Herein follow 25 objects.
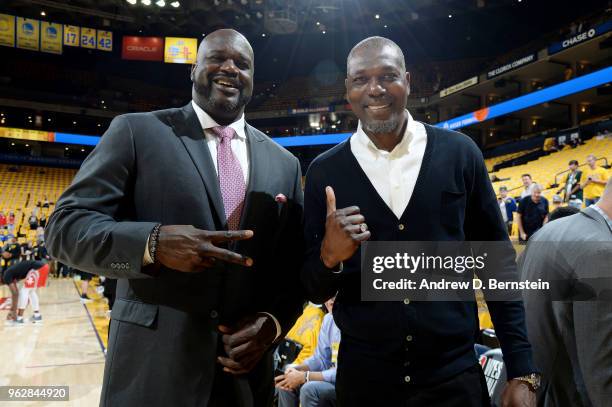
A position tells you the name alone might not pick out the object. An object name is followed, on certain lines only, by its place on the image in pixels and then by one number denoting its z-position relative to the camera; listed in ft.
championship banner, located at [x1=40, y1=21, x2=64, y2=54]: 60.03
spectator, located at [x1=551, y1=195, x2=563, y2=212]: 21.53
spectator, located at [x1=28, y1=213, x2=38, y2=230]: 53.11
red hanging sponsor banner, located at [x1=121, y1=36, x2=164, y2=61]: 66.69
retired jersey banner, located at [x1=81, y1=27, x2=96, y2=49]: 62.59
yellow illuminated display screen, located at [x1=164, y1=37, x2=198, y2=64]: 65.62
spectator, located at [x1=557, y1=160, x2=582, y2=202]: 22.94
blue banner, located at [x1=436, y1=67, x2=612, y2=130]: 42.24
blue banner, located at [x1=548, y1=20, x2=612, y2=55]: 43.80
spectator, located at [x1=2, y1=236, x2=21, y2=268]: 34.63
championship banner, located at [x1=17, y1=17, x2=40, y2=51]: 58.95
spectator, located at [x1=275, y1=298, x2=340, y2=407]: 10.78
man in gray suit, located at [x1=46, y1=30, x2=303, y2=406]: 3.89
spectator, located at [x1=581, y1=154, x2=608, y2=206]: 21.87
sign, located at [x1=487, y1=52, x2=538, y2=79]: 52.26
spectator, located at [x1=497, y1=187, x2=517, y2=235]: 27.71
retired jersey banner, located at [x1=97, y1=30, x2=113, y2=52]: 62.95
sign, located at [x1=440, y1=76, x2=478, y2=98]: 58.75
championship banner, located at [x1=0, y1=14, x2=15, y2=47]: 58.18
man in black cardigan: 4.42
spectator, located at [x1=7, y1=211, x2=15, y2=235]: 49.49
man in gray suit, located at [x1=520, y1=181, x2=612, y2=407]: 4.64
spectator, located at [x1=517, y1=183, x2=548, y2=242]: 20.83
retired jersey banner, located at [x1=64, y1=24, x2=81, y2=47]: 61.16
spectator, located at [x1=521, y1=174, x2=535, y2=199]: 24.92
